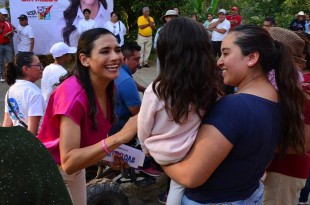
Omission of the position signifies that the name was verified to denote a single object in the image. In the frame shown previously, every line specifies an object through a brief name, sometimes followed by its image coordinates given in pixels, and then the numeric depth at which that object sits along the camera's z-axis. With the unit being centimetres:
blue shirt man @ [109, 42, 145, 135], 372
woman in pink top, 203
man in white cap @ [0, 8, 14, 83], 981
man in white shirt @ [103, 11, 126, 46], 1141
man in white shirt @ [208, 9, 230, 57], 1177
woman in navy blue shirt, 161
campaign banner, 1066
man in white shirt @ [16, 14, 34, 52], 1025
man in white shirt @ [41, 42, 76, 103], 454
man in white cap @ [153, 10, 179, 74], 920
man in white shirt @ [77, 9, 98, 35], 1119
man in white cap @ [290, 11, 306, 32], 1218
